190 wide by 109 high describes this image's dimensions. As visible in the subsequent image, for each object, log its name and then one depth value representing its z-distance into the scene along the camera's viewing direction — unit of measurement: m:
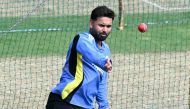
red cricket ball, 17.87
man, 11.06
